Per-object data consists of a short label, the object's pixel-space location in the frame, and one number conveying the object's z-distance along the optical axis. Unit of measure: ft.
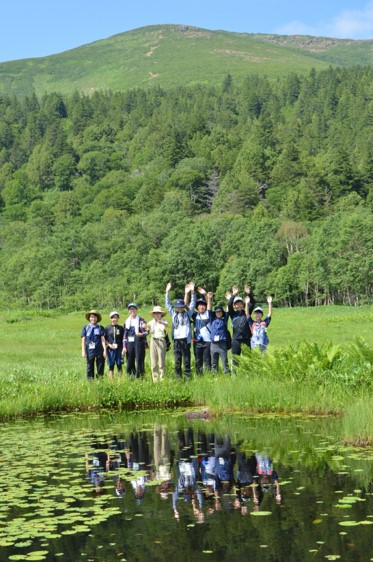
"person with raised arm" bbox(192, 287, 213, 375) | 70.18
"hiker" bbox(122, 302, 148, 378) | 72.54
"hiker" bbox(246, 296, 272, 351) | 70.08
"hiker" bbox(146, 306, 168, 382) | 71.26
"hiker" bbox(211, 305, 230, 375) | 69.15
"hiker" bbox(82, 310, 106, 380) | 72.02
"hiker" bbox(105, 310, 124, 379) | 74.18
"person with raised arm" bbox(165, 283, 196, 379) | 69.72
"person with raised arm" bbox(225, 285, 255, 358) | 68.59
